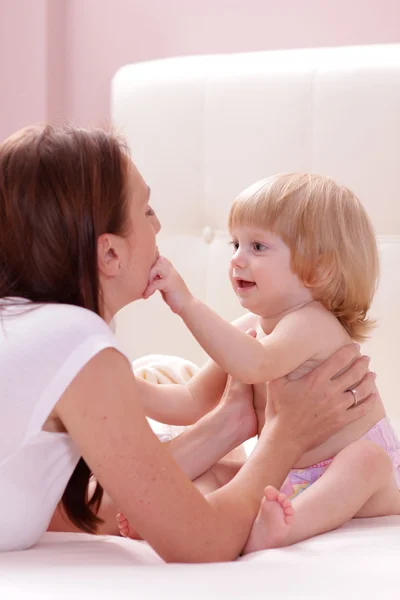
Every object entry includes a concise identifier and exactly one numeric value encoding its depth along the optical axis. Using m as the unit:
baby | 1.82
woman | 1.58
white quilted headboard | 2.41
